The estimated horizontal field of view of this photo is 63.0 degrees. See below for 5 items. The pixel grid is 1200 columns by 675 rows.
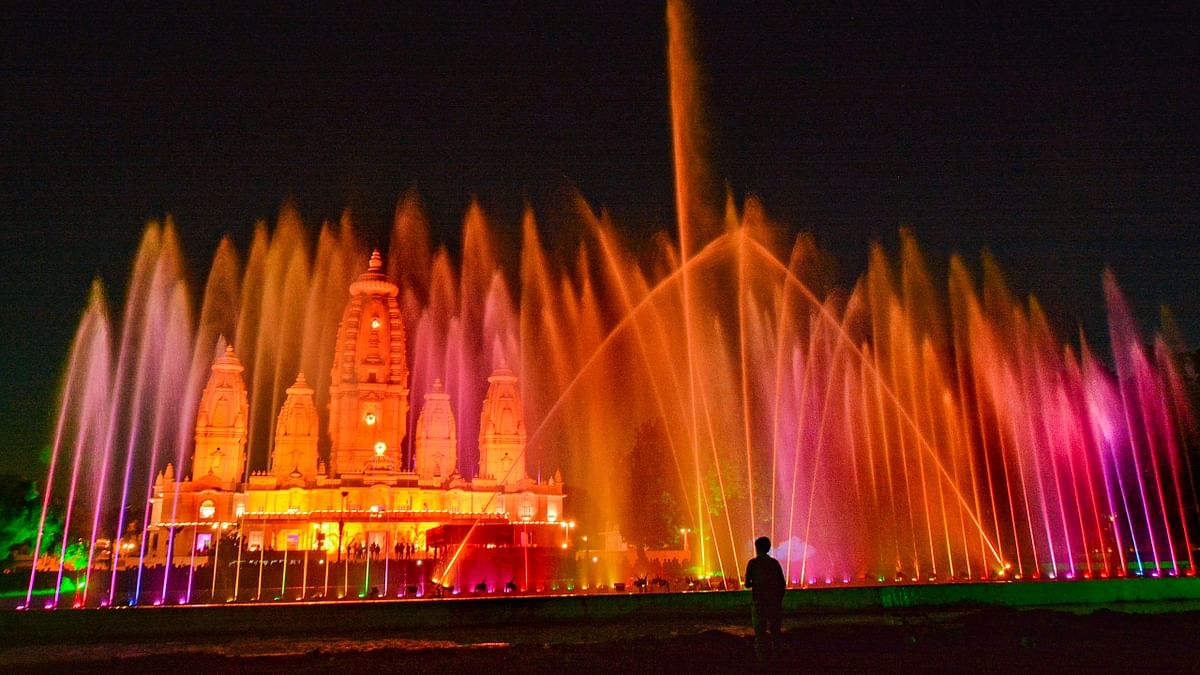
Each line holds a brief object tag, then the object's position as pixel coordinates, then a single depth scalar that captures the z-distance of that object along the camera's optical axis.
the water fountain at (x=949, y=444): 35.66
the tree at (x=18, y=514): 54.62
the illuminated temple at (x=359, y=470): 67.38
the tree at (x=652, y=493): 69.44
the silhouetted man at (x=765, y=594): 12.53
